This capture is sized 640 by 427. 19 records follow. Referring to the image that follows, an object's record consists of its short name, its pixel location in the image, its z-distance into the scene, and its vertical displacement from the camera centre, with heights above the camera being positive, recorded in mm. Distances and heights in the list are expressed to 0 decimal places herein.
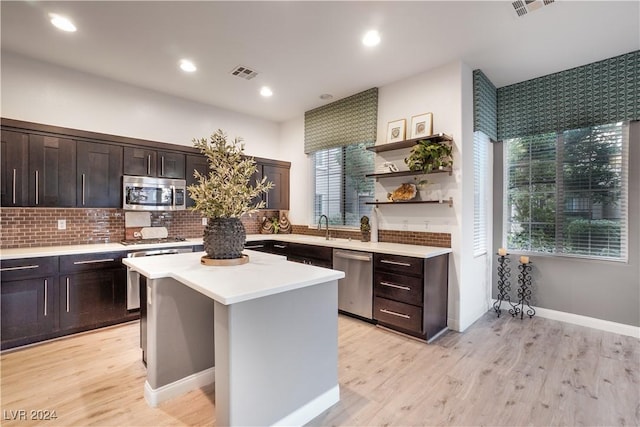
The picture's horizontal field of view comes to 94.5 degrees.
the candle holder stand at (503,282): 3953 -948
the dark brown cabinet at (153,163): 3678 +655
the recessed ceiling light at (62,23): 2562 +1700
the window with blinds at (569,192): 3240 +226
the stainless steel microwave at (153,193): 3609 +251
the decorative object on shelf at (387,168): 3764 +581
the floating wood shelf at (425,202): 3324 +111
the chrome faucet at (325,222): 4458 -169
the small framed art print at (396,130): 3674 +1028
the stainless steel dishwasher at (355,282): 3430 -845
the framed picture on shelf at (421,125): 3441 +1024
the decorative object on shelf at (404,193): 3592 +234
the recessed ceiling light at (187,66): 3304 +1694
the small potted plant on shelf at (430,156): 3277 +623
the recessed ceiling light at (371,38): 2775 +1676
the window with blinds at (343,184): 4359 +446
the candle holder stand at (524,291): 3750 -1023
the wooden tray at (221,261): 2129 -356
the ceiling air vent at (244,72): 3498 +1707
